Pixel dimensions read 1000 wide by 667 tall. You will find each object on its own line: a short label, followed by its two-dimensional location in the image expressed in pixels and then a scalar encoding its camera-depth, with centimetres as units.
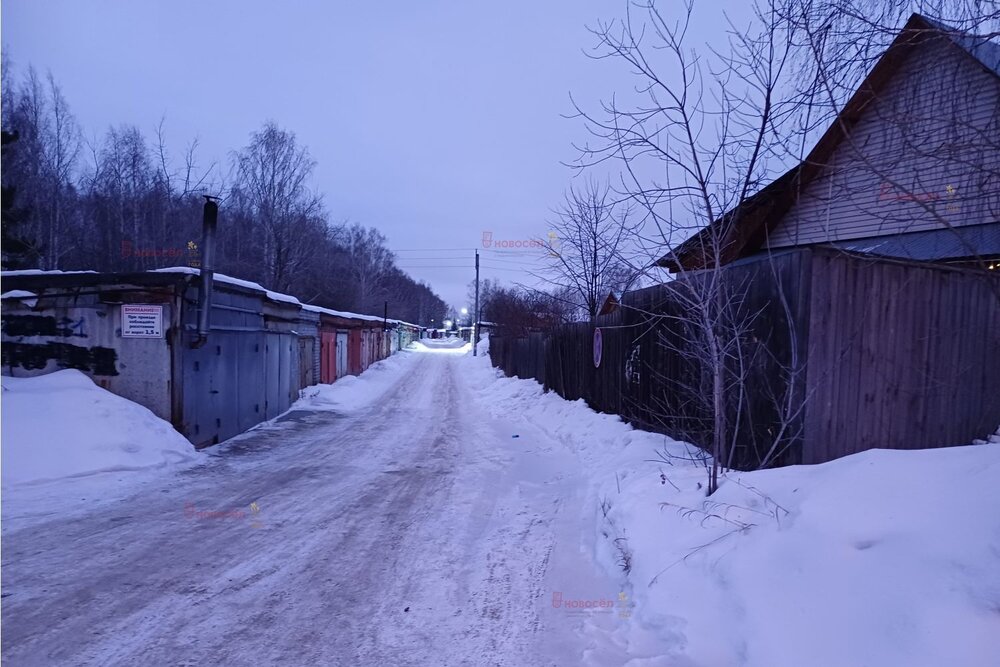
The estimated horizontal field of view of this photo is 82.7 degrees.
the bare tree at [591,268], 1255
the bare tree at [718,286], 481
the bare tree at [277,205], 2830
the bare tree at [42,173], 2398
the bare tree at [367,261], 5380
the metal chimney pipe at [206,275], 988
